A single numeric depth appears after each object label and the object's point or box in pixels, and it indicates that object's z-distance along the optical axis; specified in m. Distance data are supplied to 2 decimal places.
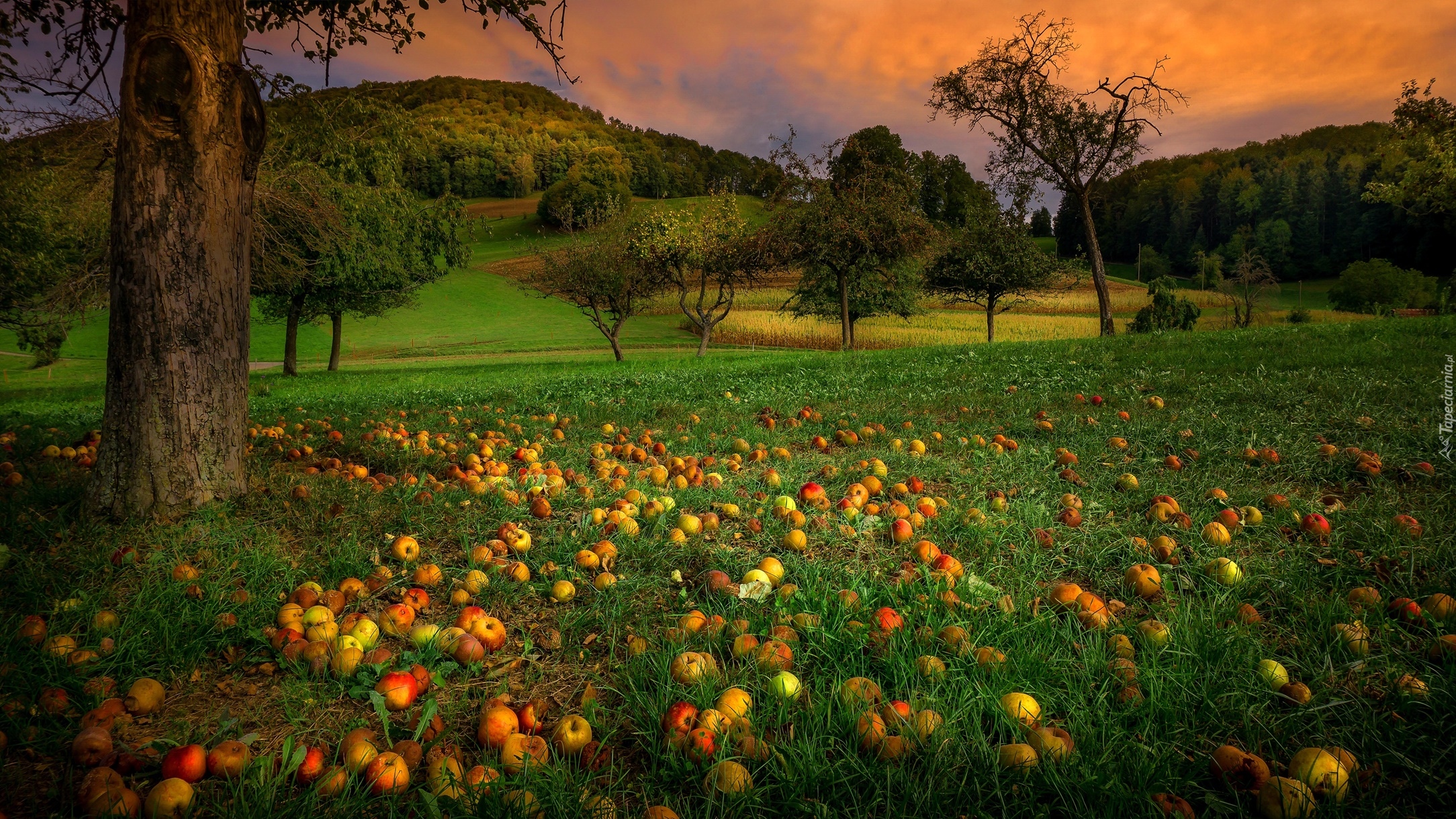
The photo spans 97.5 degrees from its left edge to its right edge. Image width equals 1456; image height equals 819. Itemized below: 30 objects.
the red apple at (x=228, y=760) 1.75
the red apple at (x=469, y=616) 2.43
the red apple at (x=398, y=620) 2.46
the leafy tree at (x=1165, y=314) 23.67
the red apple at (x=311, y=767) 1.77
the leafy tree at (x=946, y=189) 73.44
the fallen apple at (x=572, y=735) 1.86
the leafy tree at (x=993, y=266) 31.39
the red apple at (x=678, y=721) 1.84
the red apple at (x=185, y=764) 1.71
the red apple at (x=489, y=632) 2.43
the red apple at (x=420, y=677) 2.19
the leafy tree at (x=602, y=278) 24.95
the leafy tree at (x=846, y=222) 22.72
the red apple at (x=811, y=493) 3.73
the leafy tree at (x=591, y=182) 75.62
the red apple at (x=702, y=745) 1.80
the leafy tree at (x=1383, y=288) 48.12
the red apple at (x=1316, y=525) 3.03
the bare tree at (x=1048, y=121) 20.67
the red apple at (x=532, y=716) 1.96
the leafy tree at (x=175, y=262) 3.48
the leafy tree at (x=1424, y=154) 22.39
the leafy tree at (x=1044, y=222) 94.39
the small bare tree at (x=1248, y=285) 41.94
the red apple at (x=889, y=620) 2.33
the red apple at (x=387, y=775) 1.74
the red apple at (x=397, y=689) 2.10
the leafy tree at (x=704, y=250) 24.22
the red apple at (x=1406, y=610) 2.31
